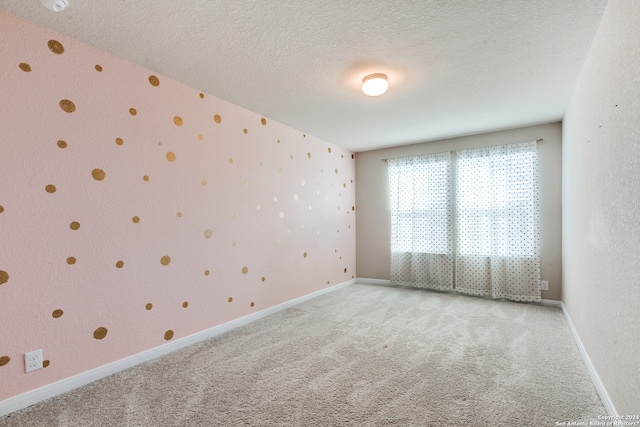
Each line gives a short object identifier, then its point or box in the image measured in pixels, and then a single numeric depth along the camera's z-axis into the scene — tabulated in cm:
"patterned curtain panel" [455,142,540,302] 385
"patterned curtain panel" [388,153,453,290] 441
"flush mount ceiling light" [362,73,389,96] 246
